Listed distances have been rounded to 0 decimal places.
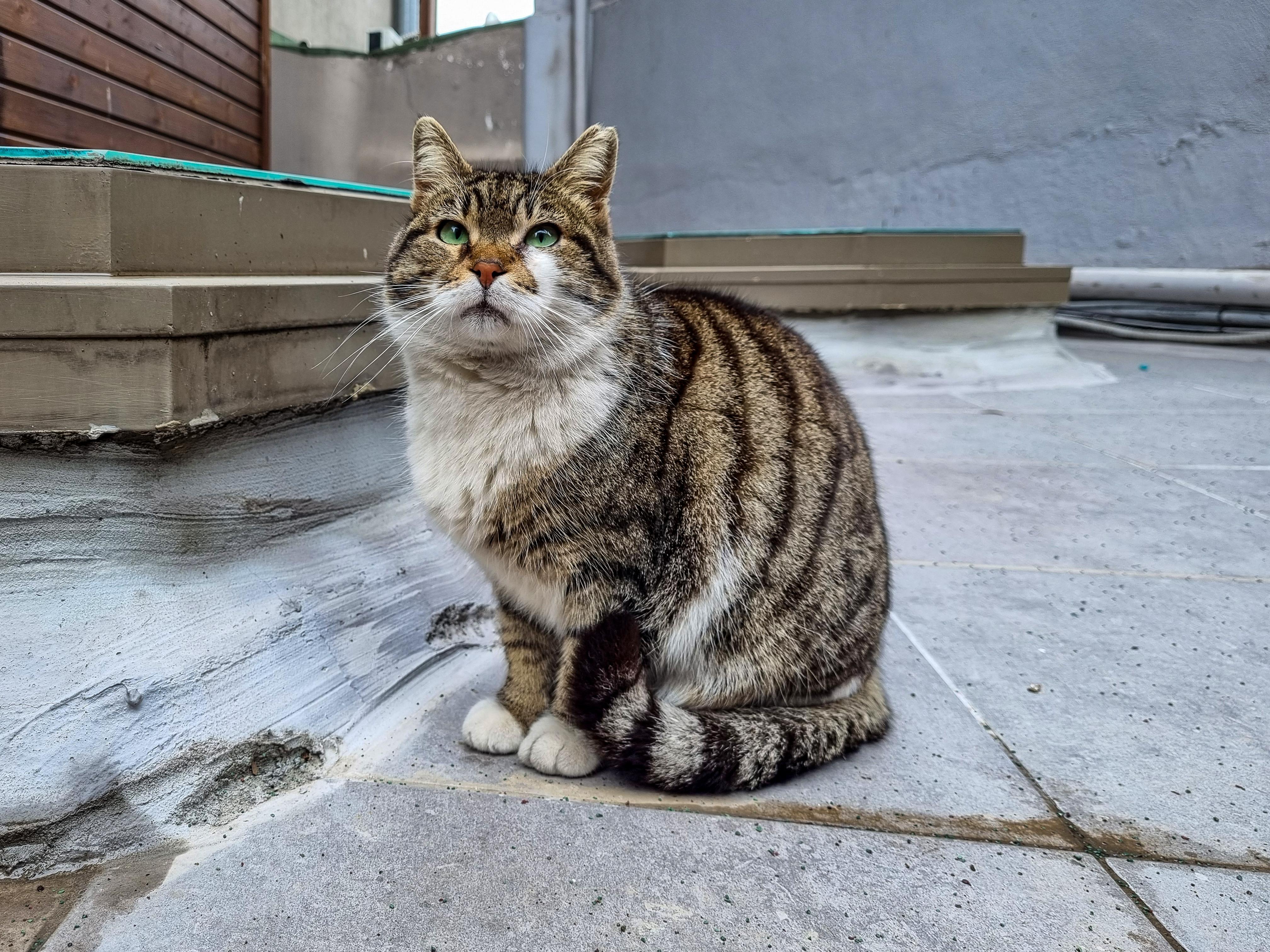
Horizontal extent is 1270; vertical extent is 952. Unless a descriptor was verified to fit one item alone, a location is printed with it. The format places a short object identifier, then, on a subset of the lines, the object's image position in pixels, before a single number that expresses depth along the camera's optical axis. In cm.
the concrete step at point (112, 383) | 41
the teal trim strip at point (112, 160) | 44
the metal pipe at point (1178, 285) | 149
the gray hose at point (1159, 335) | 155
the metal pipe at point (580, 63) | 194
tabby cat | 44
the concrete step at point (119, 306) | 41
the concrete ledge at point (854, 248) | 138
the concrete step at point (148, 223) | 44
